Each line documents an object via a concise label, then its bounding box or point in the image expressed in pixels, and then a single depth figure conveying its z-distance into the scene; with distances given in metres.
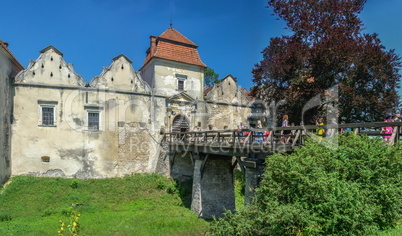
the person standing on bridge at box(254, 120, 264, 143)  10.97
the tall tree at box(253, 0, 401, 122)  12.97
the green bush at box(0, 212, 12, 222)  11.61
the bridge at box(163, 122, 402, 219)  8.51
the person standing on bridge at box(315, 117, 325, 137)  9.11
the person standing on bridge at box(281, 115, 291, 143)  10.77
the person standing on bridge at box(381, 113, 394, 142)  7.08
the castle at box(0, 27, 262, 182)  16.11
